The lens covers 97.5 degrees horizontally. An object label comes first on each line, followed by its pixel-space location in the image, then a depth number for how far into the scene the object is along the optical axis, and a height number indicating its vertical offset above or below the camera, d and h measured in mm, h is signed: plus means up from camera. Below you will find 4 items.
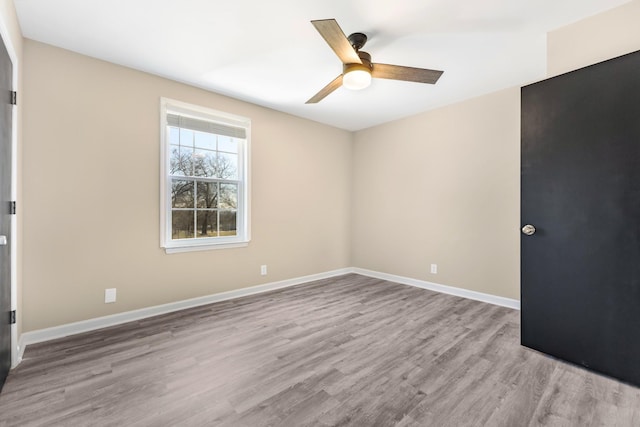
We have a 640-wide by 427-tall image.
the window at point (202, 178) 3082 +411
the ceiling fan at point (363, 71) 2098 +1142
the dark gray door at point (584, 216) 1778 -17
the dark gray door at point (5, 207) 1699 +30
